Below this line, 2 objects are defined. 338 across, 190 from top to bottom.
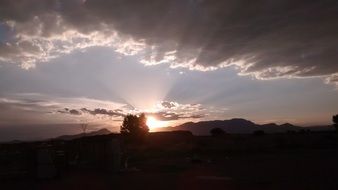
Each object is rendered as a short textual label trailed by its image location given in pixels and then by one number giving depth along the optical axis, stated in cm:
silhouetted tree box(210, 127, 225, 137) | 12729
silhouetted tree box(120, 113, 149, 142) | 9656
